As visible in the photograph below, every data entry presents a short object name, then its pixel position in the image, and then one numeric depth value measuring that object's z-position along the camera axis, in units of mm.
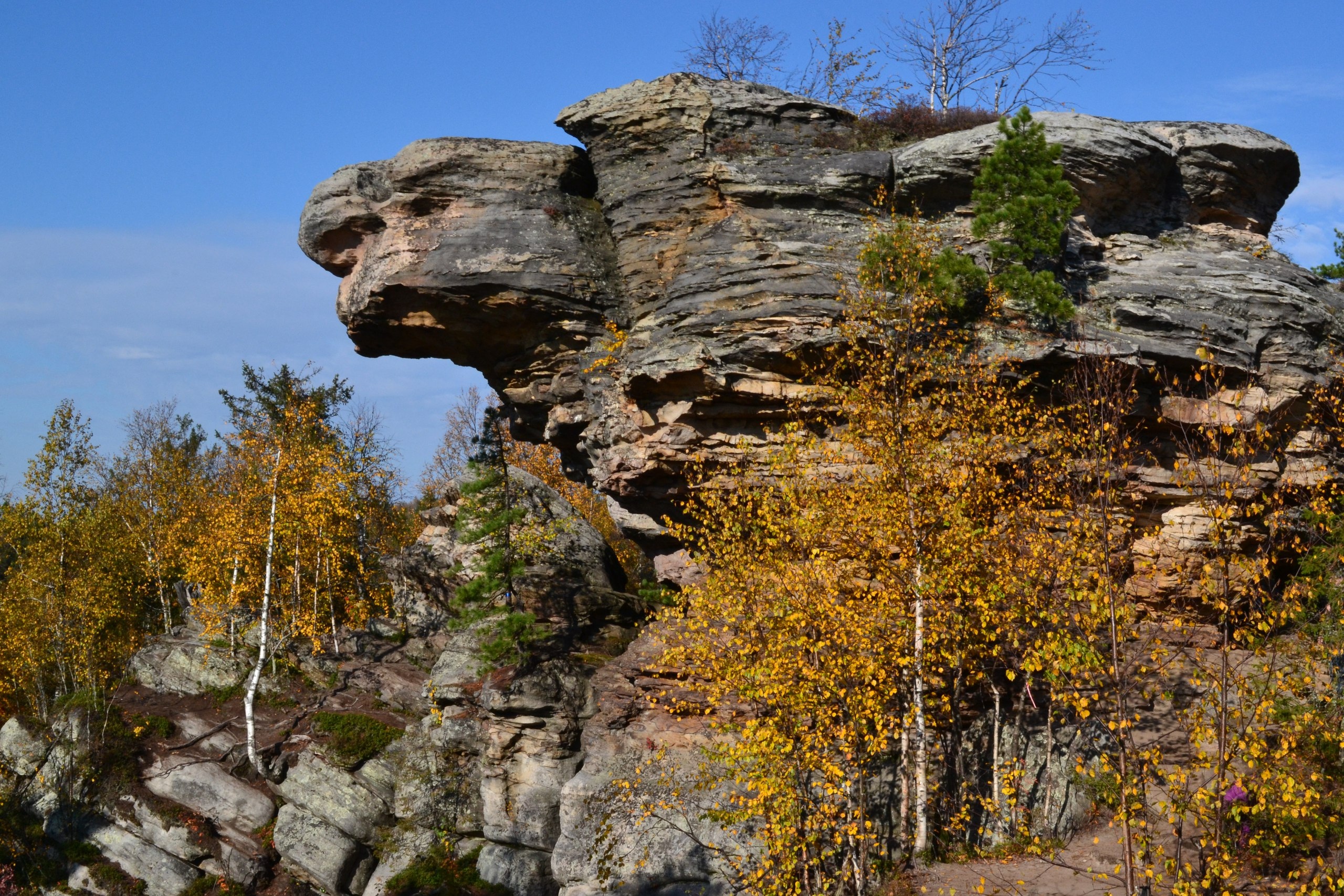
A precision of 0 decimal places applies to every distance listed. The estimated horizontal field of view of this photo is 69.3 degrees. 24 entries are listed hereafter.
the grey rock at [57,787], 25297
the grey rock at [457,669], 24922
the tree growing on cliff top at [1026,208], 19516
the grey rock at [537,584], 25531
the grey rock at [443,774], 23609
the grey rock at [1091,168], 21781
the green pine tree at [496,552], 23484
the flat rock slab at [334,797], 24234
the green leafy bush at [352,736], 25344
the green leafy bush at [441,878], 22172
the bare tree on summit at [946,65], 30875
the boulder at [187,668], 28656
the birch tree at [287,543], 27188
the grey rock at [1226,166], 22938
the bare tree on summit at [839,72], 28562
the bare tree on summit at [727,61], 34094
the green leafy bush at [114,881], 23672
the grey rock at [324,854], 23344
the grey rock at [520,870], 21719
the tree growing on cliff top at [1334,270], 26500
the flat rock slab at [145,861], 23828
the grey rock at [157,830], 24344
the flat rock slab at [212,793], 24875
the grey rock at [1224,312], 19438
